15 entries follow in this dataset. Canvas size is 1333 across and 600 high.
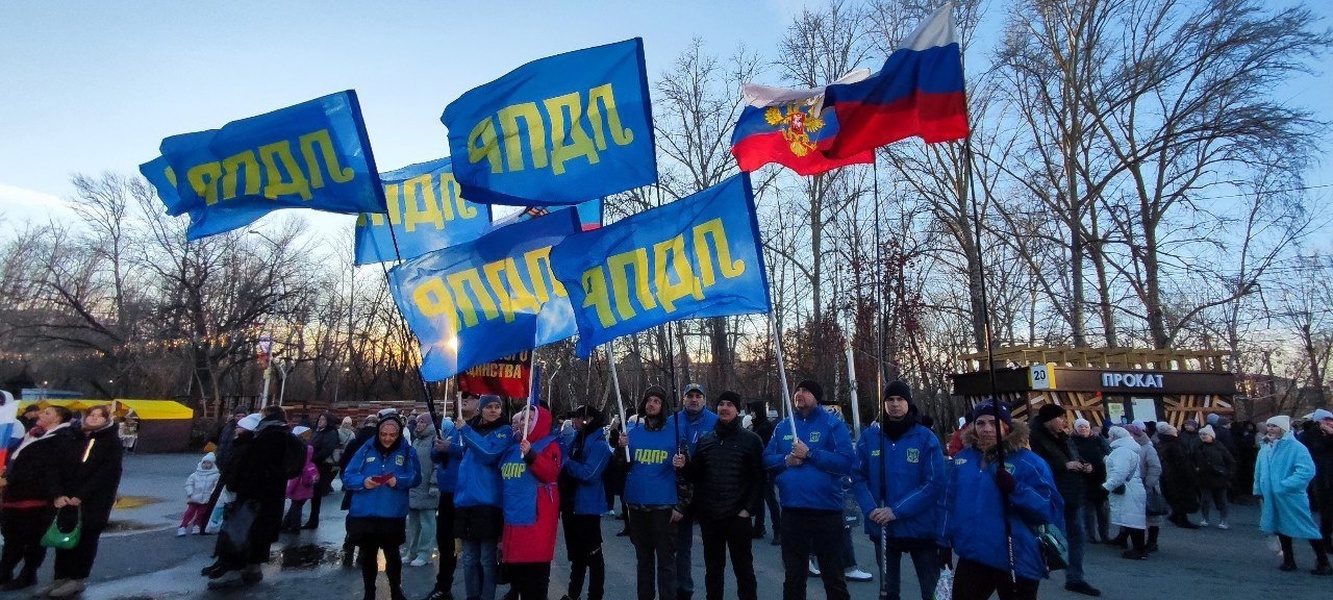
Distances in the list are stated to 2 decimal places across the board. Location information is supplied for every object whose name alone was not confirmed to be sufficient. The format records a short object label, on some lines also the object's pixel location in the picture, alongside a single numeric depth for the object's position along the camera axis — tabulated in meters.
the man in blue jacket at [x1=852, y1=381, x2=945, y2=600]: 5.39
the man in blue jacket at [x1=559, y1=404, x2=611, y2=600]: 6.53
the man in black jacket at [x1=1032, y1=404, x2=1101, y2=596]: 8.01
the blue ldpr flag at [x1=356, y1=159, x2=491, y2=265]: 8.95
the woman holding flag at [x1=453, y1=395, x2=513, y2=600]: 6.19
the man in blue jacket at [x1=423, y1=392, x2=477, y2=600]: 6.93
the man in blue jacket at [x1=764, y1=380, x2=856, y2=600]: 5.45
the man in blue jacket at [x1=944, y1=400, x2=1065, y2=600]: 4.51
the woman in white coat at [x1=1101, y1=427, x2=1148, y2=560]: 9.11
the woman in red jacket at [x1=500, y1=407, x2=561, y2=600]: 5.85
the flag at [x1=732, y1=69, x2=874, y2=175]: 6.89
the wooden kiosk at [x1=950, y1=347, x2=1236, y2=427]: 16.30
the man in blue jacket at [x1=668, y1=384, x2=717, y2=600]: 6.38
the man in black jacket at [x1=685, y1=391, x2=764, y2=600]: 5.84
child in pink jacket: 10.59
